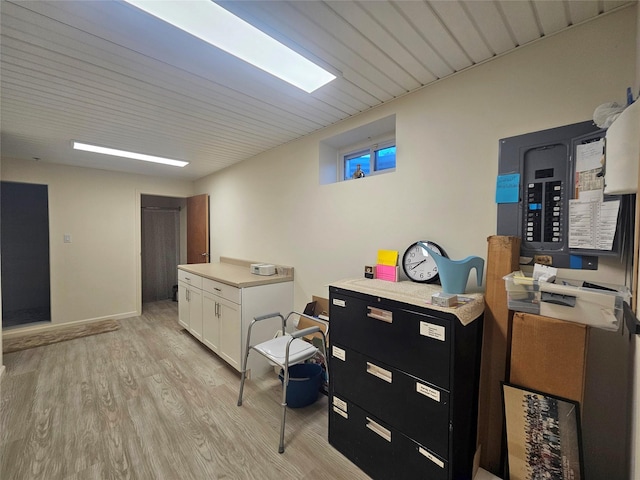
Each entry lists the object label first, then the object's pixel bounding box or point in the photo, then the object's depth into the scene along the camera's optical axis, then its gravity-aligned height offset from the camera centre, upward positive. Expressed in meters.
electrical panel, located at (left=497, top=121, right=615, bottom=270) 1.26 +0.22
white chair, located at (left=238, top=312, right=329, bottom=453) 1.73 -0.87
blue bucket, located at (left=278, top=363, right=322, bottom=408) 2.05 -1.22
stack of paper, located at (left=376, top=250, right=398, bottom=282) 1.85 -0.24
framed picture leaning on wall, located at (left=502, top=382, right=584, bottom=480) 1.11 -0.89
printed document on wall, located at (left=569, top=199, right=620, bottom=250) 1.14 +0.05
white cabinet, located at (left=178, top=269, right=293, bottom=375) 2.46 -0.84
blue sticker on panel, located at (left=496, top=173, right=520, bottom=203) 1.43 +0.26
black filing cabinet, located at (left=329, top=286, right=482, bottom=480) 1.21 -0.81
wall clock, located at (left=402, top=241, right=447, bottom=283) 1.74 -0.21
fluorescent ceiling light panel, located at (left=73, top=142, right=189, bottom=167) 2.97 +0.95
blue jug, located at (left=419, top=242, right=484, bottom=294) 1.41 -0.20
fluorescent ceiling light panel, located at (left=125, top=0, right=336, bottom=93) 1.15 +0.99
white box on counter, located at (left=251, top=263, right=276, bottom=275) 2.91 -0.43
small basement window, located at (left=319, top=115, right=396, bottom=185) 2.25 +0.78
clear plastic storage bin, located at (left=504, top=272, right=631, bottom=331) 1.01 -0.27
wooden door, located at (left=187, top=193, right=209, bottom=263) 4.46 +0.03
